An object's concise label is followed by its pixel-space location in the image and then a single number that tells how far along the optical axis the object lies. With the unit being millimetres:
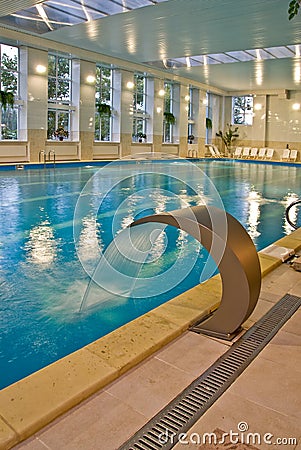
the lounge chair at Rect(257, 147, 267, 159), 27938
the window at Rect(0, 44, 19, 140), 16172
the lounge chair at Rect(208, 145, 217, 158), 28300
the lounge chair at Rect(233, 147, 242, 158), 28634
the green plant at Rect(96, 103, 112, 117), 20125
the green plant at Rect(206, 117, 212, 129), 28703
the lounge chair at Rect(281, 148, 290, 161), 27234
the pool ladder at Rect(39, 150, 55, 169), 17625
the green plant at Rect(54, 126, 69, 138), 18453
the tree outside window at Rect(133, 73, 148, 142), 22984
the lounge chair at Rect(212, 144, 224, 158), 28434
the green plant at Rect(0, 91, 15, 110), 15242
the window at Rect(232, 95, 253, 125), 29350
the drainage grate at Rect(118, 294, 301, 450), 1933
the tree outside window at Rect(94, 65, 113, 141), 20352
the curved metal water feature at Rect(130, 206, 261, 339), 2748
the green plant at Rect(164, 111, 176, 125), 24500
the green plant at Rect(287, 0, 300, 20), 3428
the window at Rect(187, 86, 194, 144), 27000
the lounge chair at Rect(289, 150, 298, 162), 26969
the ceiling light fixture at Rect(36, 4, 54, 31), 12138
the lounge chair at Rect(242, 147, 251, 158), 28342
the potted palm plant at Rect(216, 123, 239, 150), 29516
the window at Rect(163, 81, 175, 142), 25094
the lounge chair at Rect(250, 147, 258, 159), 28047
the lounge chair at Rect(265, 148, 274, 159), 27766
